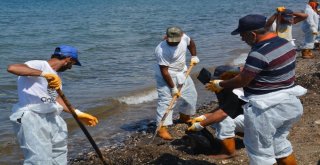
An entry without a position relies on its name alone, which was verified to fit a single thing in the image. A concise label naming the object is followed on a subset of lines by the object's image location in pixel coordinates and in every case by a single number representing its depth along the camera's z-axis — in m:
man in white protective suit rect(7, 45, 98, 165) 4.86
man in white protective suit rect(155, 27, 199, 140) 7.68
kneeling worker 5.71
